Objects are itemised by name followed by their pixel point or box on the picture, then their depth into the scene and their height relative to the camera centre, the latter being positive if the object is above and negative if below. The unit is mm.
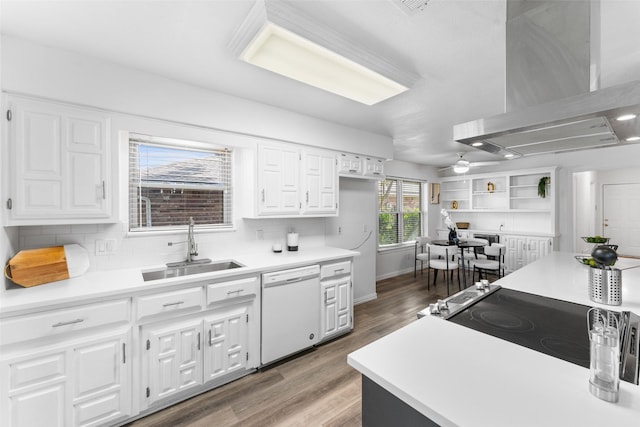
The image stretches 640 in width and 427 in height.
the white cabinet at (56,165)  1678 +344
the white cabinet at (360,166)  3405 +643
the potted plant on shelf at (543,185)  5110 +512
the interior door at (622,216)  6461 -146
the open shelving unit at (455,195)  6453 +430
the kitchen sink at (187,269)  2209 -513
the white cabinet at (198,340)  1832 -987
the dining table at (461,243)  4654 -588
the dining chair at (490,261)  4379 -914
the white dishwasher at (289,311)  2357 -952
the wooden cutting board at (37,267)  1629 -341
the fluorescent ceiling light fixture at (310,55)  1445 +1043
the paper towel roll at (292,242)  3088 -350
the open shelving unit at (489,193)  5824 +415
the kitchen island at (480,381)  686 -541
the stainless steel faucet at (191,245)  2439 -299
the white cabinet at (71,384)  1459 -1029
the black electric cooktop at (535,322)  1080 -562
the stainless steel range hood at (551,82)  1175 +665
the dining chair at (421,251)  5520 -924
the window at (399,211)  5481 +19
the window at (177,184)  2393 +291
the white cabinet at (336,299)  2773 -967
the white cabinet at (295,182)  2734 +355
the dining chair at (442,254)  4297 -749
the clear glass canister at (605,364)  742 -452
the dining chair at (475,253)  4840 -911
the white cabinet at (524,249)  5008 -766
